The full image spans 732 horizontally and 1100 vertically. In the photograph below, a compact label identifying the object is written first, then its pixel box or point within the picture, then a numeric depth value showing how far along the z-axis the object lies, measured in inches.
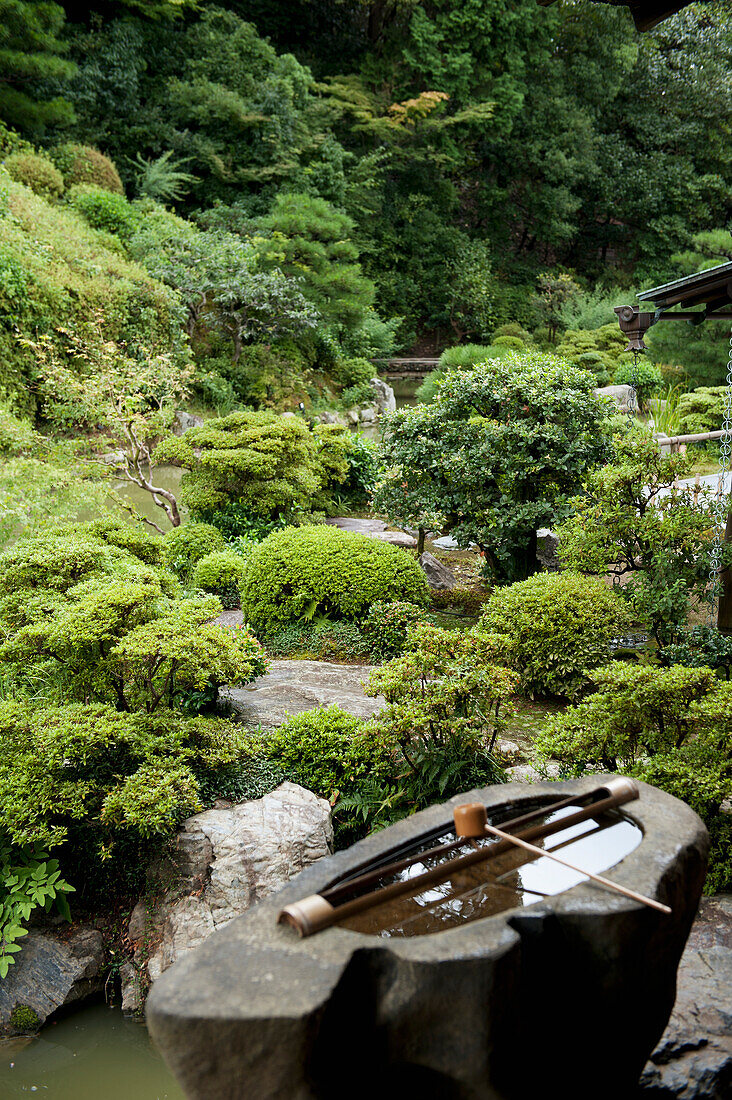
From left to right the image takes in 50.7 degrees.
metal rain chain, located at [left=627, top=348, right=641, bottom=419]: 596.1
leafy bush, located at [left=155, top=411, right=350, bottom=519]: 319.0
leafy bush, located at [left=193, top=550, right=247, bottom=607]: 284.0
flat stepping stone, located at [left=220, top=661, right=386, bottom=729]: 198.4
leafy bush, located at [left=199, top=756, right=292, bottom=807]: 170.4
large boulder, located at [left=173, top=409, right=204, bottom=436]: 483.5
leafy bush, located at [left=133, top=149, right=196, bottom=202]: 670.5
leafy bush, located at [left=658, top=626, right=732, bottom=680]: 193.0
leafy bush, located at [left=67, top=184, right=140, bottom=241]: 578.9
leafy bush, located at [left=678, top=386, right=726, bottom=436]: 507.2
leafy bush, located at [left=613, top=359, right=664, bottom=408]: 652.7
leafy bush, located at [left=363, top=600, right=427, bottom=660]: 241.9
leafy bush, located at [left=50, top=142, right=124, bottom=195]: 613.9
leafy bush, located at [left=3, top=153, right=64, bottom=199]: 551.8
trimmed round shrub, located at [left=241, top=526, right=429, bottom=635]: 253.9
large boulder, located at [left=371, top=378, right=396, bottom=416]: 642.1
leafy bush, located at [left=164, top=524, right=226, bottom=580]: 310.3
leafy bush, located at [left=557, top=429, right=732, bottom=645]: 201.6
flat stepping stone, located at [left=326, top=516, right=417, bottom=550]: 329.7
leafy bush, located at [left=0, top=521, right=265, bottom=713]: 167.0
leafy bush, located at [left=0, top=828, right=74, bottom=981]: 145.5
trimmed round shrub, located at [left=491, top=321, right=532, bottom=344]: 855.7
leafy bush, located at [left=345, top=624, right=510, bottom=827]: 163.6
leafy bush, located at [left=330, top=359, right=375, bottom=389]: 636.7
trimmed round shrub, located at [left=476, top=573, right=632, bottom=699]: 204.7
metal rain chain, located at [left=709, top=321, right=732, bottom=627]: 198.8
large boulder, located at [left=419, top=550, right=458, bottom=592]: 298.2
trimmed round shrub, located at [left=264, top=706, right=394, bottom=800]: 172.9
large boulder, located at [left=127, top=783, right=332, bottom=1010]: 151.0
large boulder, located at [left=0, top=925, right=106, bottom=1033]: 144.9
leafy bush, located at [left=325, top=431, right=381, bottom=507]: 400.2
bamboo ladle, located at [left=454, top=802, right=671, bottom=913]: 89.5
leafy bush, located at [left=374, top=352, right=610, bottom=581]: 253.3
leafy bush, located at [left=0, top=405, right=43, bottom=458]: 301.1
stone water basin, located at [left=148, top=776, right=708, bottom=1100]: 67.6
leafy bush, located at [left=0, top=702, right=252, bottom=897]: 146.8
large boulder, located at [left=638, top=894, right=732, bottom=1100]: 98.8
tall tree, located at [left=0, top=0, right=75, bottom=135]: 549.0
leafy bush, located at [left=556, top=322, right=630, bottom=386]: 719.1
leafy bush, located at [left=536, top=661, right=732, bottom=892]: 138.3
